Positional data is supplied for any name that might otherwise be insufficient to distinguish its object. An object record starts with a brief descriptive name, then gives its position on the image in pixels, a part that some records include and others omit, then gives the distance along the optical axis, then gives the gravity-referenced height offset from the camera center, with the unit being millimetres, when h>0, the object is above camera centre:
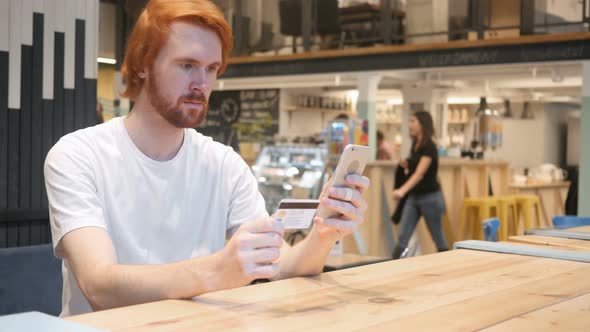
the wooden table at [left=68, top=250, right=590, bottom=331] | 1197 -313
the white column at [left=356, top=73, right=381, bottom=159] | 10320 +570
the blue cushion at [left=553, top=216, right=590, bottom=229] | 4098 -444
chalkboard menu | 15125 +442
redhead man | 1620 -118
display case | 7184 -345
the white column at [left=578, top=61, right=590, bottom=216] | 7914 -268
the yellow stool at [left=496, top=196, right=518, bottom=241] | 8352 -863
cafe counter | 7680 -645
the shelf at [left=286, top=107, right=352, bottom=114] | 15227 +623
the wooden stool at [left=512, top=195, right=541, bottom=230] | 8789 -786
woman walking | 6930 -469
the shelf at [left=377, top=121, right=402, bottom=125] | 17059 +418
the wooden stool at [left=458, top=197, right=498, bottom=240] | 8078 -797
